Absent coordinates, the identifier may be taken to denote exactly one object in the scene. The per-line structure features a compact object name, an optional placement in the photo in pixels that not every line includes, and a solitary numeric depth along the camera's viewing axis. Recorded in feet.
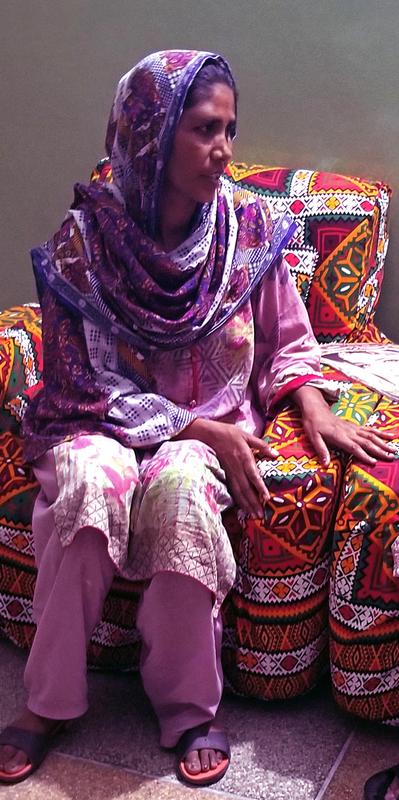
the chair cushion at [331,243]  9.12
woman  6.56
